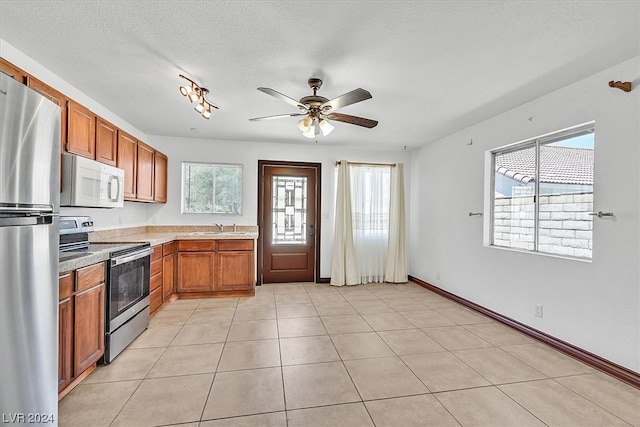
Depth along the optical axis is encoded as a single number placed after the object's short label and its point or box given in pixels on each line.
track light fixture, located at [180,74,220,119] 2.65
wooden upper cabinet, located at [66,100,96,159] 2.50
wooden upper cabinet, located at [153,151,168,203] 4.34
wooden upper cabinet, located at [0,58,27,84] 1.93
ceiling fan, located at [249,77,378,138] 2.35
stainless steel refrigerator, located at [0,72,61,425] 1.31
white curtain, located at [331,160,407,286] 5.26
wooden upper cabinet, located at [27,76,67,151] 2.16
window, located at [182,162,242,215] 4.98
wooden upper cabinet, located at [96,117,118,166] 2.93
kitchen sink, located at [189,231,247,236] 4.43
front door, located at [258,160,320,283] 5.25
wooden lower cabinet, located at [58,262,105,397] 1.95
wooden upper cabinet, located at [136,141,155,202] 3.83
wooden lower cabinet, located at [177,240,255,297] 4.30
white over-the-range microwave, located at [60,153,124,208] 2.42
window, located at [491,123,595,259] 2.75
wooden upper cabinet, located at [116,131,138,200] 3.36
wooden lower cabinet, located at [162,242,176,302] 3.91
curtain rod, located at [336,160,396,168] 5.30
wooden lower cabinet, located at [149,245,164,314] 3.53
